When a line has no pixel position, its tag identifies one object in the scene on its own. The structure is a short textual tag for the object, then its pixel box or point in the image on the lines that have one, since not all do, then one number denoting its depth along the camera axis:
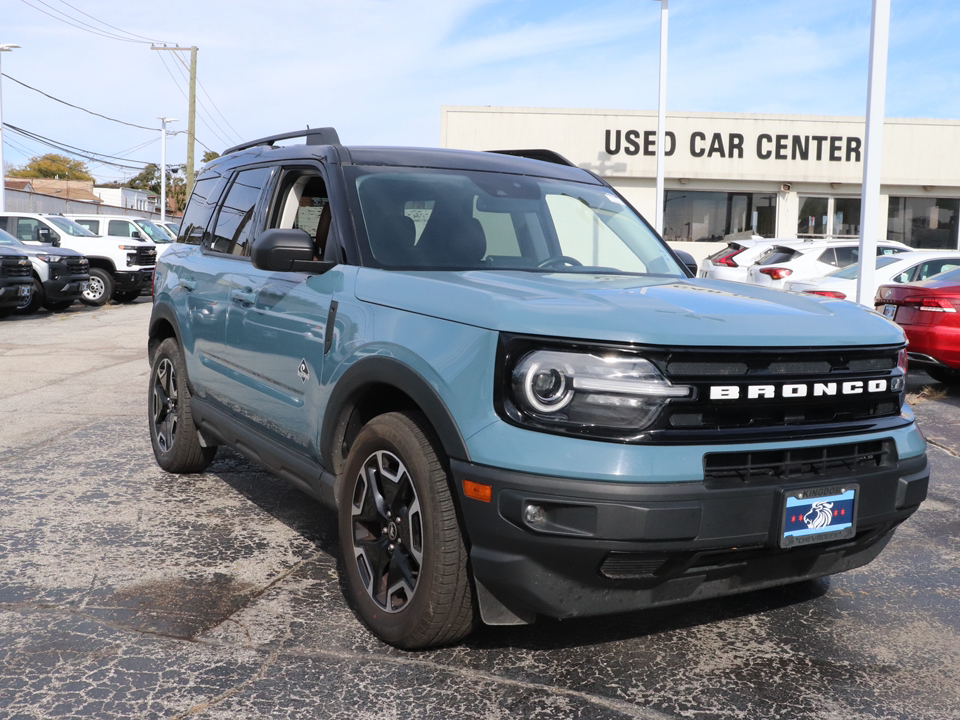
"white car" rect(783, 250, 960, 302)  12.41
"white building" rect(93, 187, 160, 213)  94.94
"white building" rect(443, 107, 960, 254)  28.36
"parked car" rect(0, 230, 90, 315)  18.56
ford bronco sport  2.88
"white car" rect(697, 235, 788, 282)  17.48
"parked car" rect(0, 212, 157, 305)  20.72
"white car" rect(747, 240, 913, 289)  15.89
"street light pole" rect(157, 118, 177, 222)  62.25
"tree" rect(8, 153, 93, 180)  109.00
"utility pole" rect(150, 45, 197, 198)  42.59
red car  8.98
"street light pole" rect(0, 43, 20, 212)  32.06
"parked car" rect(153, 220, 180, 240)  28.66
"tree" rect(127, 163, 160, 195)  110.26
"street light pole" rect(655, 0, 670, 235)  23.55
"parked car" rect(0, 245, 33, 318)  16.73
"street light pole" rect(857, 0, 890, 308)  9.89
